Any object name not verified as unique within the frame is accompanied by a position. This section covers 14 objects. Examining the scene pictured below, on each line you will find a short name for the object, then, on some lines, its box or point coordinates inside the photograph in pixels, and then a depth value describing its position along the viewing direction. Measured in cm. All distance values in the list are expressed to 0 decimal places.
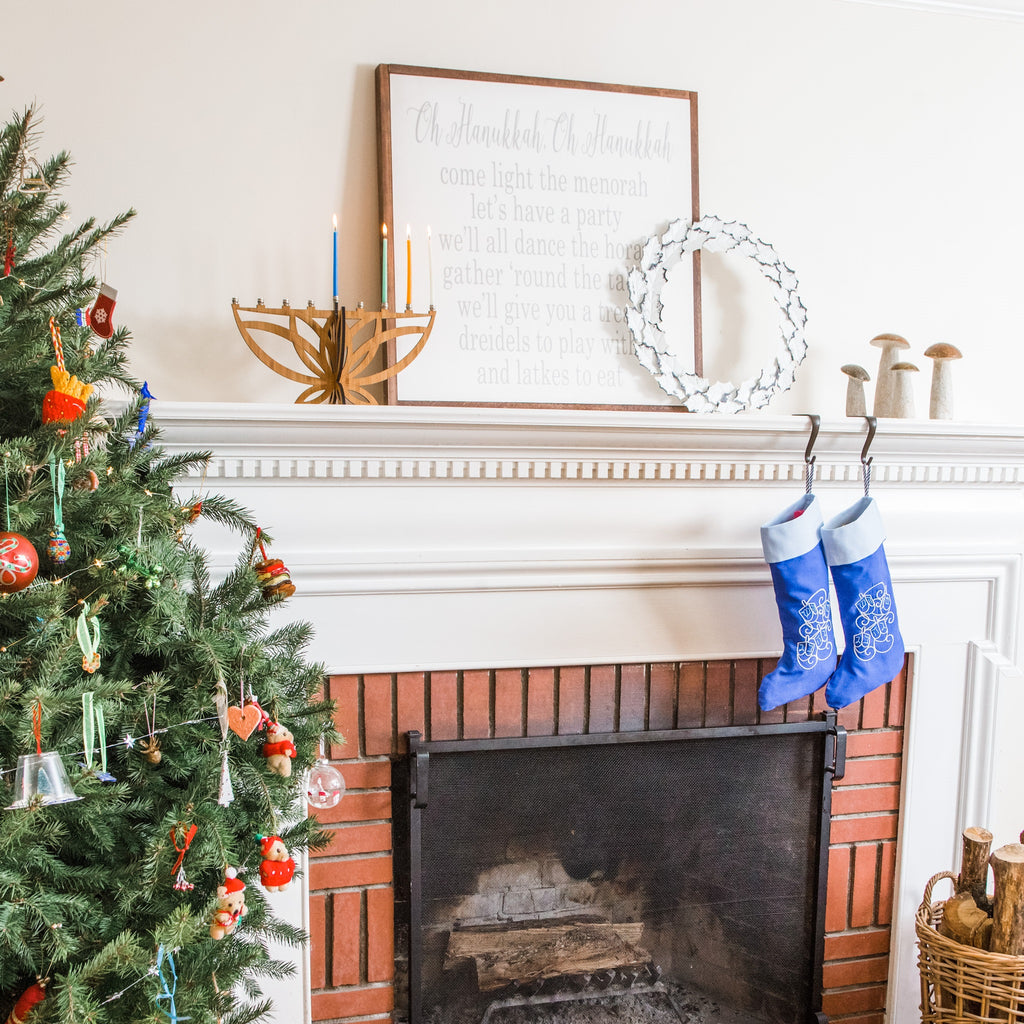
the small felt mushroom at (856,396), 145
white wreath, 142
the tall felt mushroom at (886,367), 144
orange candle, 127
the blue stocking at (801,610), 133
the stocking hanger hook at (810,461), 137
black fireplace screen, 142
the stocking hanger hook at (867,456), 136
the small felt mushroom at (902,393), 145
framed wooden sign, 141
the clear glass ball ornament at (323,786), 109
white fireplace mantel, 127
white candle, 142
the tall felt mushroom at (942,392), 147
